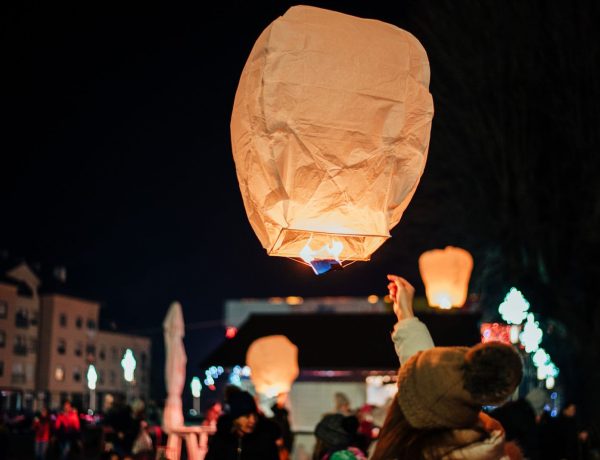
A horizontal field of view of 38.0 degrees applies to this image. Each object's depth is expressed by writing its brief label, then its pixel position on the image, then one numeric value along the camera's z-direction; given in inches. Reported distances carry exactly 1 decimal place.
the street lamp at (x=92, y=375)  897.3
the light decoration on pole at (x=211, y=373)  918.9
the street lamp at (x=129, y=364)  884.4
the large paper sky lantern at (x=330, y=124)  164.6
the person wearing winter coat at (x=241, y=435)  258.2
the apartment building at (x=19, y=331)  2773.1
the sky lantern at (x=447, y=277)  500.8
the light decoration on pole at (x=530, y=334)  924.0
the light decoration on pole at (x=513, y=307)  866.1
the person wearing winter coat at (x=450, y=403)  99.6
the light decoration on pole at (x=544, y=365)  972.6
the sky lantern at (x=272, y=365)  651.5
